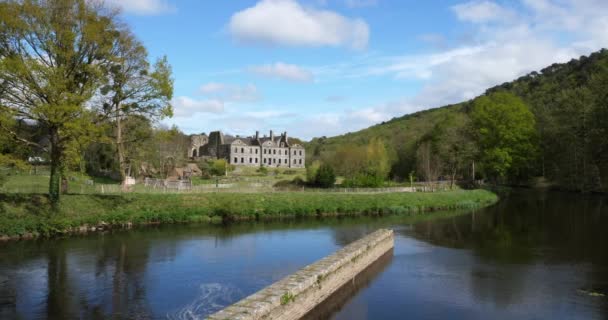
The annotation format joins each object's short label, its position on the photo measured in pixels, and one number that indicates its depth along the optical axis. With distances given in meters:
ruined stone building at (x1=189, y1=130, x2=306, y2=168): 100.50
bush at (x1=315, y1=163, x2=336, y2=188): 57.19
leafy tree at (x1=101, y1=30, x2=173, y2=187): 30.31
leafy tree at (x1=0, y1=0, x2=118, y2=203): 25.80
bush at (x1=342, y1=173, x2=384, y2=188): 55.56
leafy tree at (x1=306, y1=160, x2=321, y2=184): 59.50
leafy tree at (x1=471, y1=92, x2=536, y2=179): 63.44
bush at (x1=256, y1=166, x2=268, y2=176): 78.62
